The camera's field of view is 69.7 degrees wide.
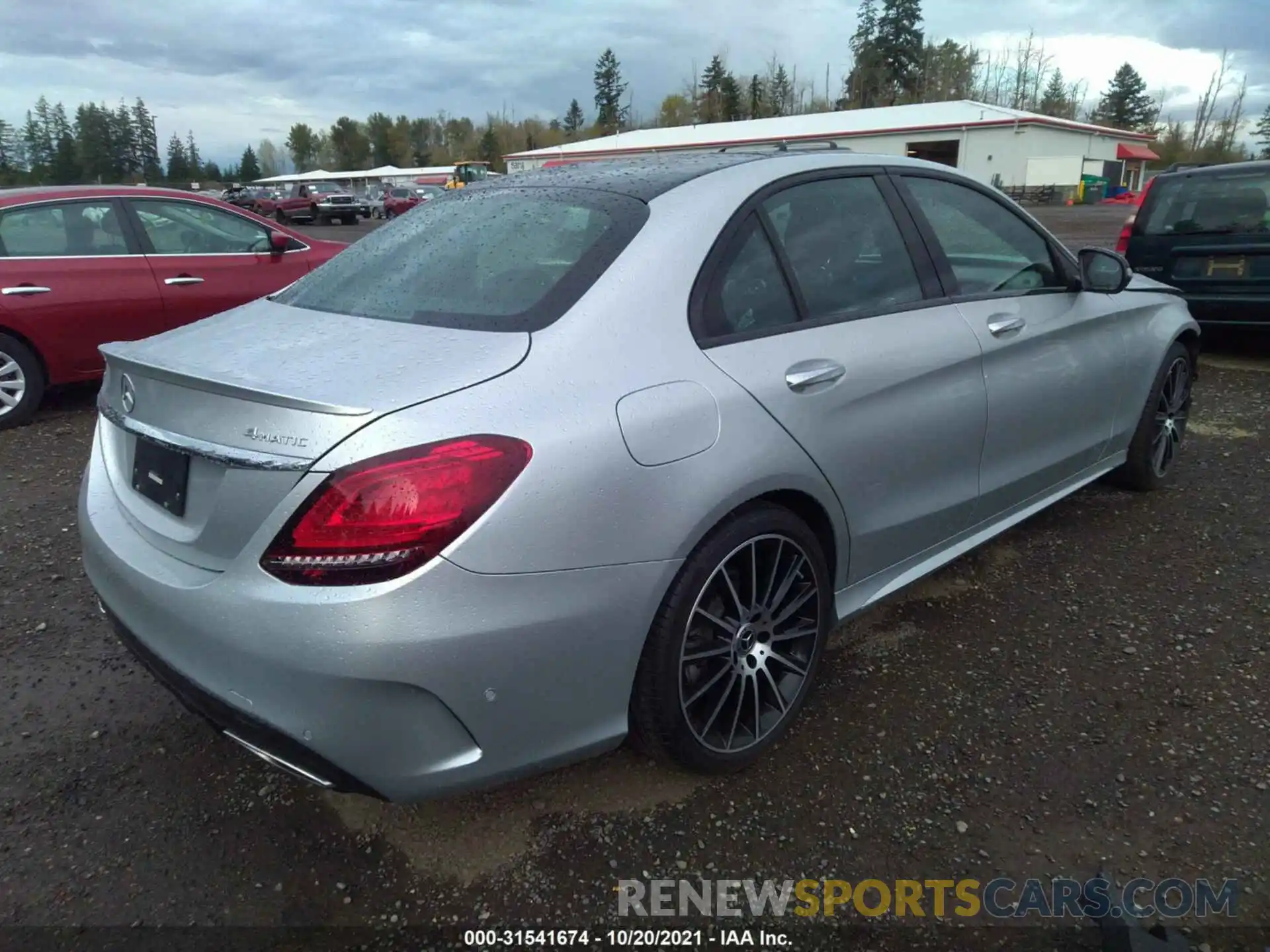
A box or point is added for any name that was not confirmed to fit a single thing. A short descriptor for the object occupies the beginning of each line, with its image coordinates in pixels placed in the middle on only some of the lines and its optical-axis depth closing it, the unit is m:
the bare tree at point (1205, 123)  79.50
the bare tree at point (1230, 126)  78.06
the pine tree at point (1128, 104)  91.62
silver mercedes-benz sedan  1.84
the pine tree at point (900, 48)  81.44
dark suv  6.91
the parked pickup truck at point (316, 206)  42.38
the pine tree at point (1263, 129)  94.94
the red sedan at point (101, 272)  5.99
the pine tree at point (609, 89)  106.88
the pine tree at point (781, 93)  91.81
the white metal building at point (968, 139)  47.78
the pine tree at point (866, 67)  82.75
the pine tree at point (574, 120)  111.88
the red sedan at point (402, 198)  43.56
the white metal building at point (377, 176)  81.31
